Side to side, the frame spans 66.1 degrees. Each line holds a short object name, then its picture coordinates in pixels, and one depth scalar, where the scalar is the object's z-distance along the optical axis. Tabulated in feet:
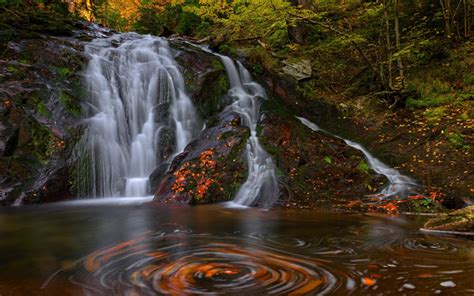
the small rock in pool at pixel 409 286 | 9.09
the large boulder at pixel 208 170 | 24.86
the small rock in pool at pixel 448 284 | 9.01
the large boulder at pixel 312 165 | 24.40
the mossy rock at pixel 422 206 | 20.77
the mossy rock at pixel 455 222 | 14.43
